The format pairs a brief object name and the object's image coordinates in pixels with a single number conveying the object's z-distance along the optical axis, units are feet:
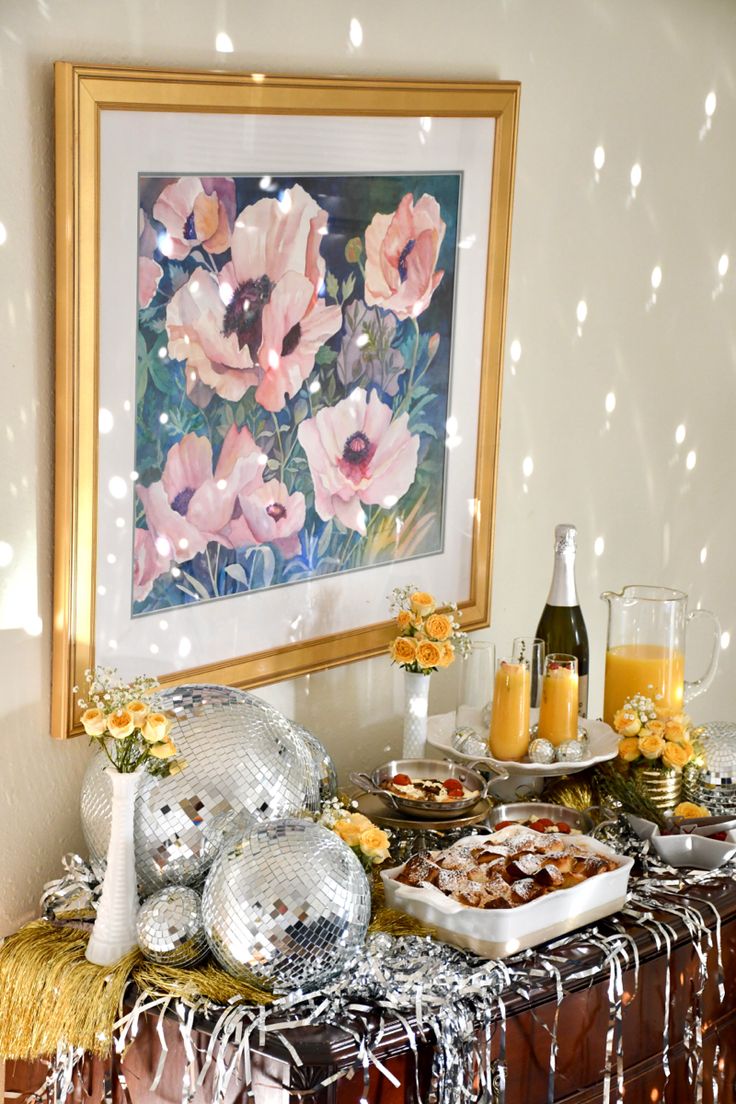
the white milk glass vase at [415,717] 7.06
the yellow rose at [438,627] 6.92
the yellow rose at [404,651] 6.91
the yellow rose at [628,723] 7.00
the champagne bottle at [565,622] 7.44
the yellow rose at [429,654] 6.89
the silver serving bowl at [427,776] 6.40
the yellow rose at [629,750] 6.99
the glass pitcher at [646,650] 7.39
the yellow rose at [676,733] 6.99
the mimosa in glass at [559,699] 6.97
